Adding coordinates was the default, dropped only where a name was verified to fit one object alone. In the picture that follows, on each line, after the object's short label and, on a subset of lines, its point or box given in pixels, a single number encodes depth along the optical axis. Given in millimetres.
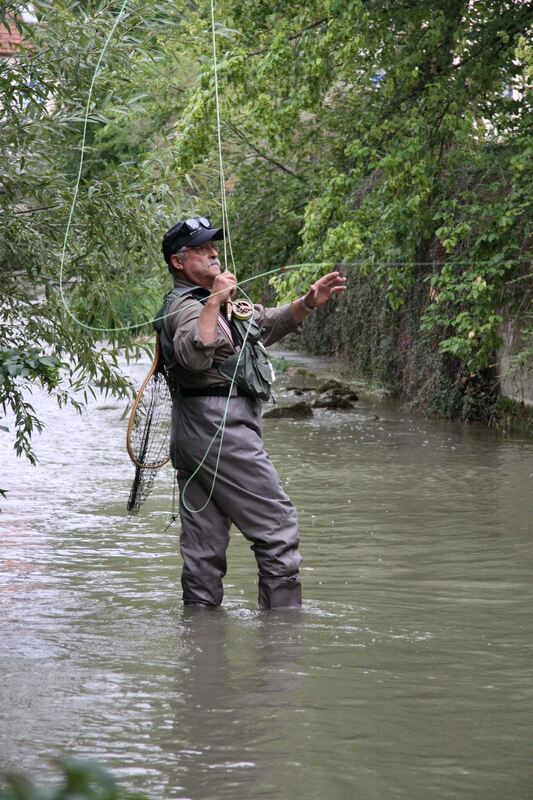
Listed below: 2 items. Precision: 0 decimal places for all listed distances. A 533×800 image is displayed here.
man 10301
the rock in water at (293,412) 30846
